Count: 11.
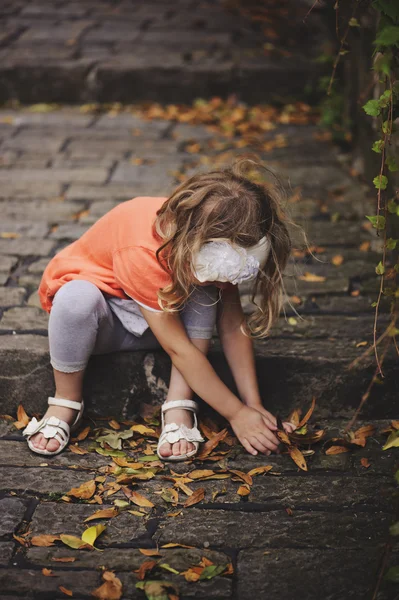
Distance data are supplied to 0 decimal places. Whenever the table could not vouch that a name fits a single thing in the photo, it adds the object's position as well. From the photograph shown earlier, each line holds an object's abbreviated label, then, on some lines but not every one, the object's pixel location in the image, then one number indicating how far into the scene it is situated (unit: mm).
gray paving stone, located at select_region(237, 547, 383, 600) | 1850
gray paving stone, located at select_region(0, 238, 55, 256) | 3496
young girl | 2301
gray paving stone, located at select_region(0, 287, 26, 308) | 3049
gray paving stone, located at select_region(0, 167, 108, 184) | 4484
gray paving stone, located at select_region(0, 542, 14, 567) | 1946
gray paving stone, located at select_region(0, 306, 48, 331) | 2846
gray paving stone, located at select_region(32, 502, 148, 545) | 2074
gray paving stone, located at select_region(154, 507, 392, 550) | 2031
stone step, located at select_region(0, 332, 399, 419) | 2674
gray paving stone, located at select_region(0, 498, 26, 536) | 2074
